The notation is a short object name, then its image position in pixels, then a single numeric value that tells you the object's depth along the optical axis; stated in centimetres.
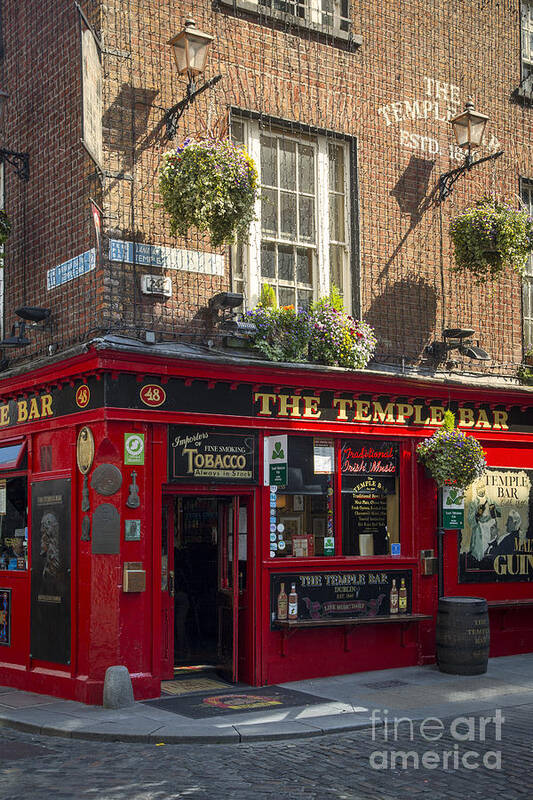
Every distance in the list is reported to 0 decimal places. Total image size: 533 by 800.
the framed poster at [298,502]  1257
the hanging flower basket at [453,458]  1312
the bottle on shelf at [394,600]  1316
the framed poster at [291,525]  1246
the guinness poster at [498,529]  1416
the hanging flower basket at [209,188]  1123
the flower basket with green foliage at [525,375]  1509
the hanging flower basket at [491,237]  1390
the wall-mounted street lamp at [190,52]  1155
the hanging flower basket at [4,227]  1279
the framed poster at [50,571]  1156
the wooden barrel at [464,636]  1249
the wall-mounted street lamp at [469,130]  1395
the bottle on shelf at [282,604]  1214
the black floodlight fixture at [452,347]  1409
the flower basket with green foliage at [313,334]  1241
